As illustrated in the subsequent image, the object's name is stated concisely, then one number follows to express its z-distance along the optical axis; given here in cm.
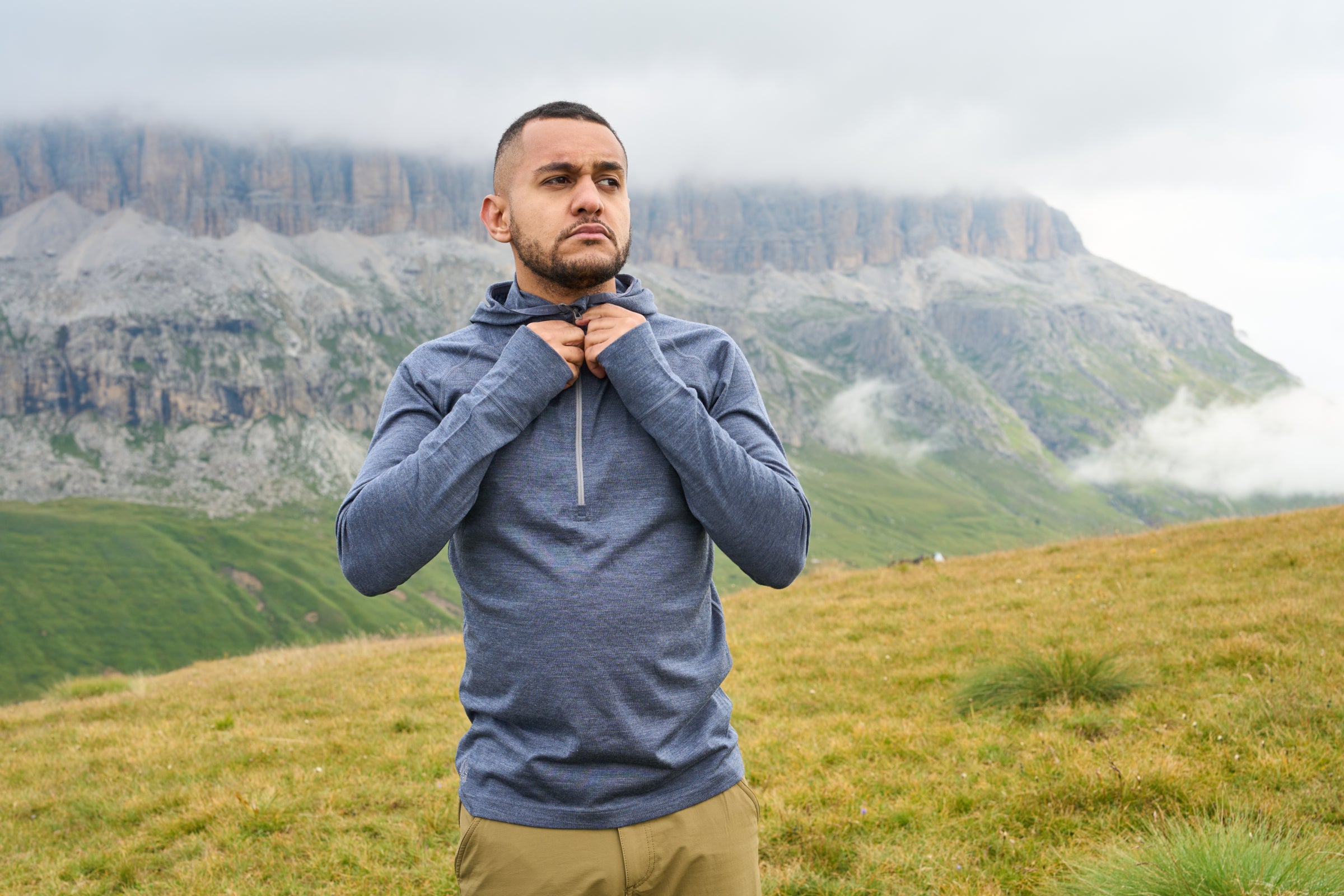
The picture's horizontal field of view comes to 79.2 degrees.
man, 319
